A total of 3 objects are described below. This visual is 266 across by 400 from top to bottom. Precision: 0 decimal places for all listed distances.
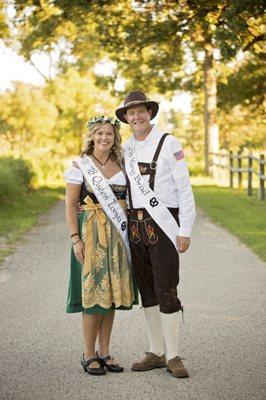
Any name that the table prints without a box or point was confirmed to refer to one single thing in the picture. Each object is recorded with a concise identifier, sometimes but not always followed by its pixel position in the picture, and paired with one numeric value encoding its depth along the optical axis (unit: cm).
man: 530
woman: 532
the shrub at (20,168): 2073
